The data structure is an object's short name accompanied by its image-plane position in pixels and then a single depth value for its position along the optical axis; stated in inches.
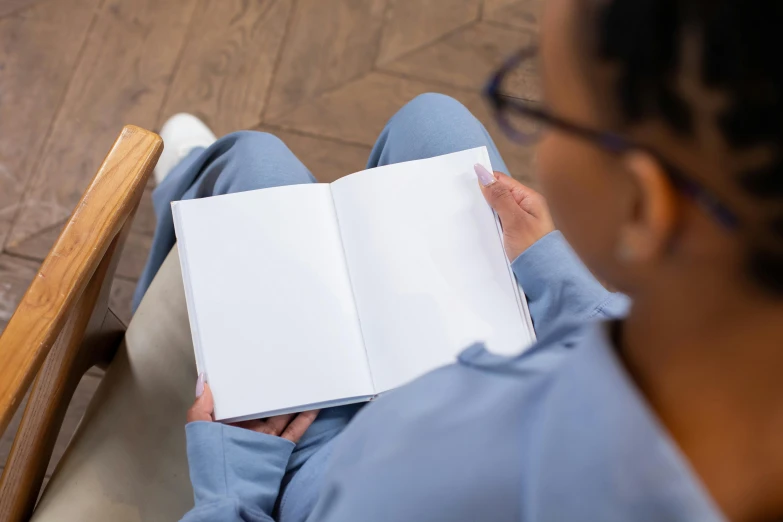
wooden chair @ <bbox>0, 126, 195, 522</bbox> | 19.6
